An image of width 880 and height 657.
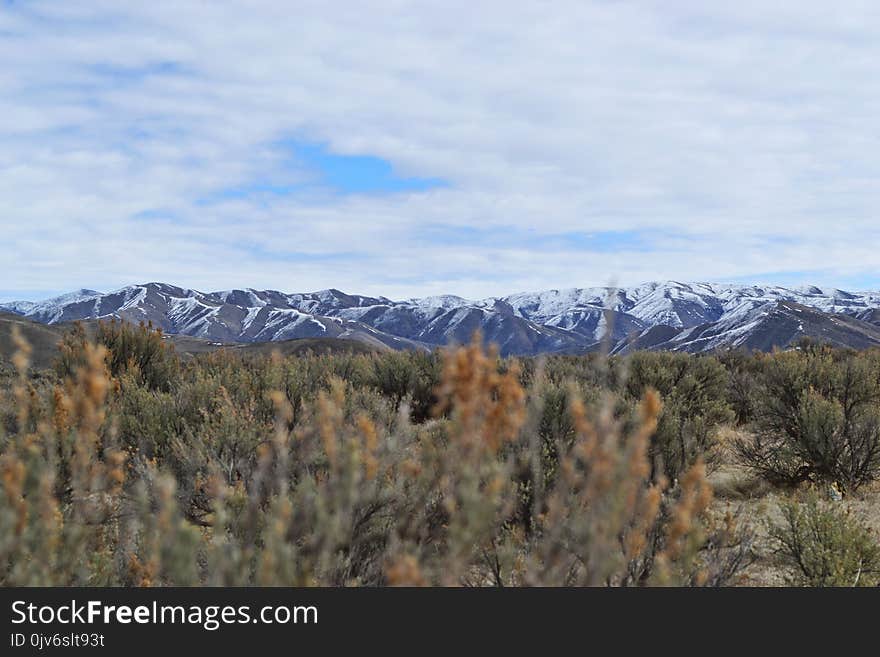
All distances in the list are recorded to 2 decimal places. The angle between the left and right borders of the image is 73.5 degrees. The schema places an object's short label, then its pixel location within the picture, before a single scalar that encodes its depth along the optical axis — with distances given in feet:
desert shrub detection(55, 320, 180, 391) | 37.72
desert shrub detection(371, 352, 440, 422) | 49.52
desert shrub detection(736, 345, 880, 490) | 29.35
